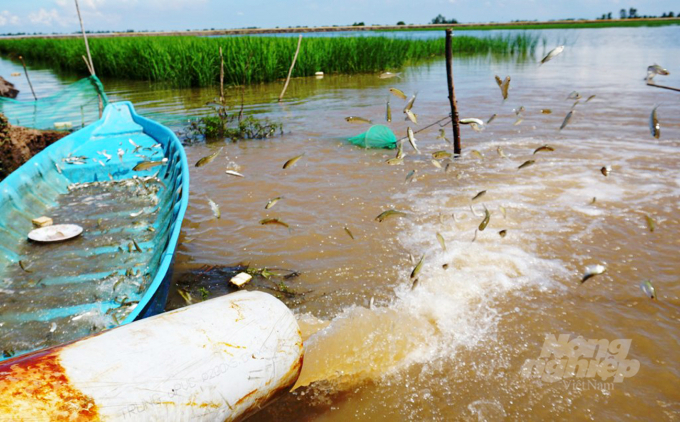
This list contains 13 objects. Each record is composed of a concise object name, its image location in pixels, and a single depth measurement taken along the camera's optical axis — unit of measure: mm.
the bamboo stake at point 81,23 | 9370
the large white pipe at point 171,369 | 1591
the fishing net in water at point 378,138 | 8148
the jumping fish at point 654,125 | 3111
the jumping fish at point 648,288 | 2768
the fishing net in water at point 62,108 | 7914
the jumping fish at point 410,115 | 4539
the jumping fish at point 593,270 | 2541
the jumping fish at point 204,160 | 4254
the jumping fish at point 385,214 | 3676
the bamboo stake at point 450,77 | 6496
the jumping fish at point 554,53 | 3746
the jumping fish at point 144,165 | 4534
